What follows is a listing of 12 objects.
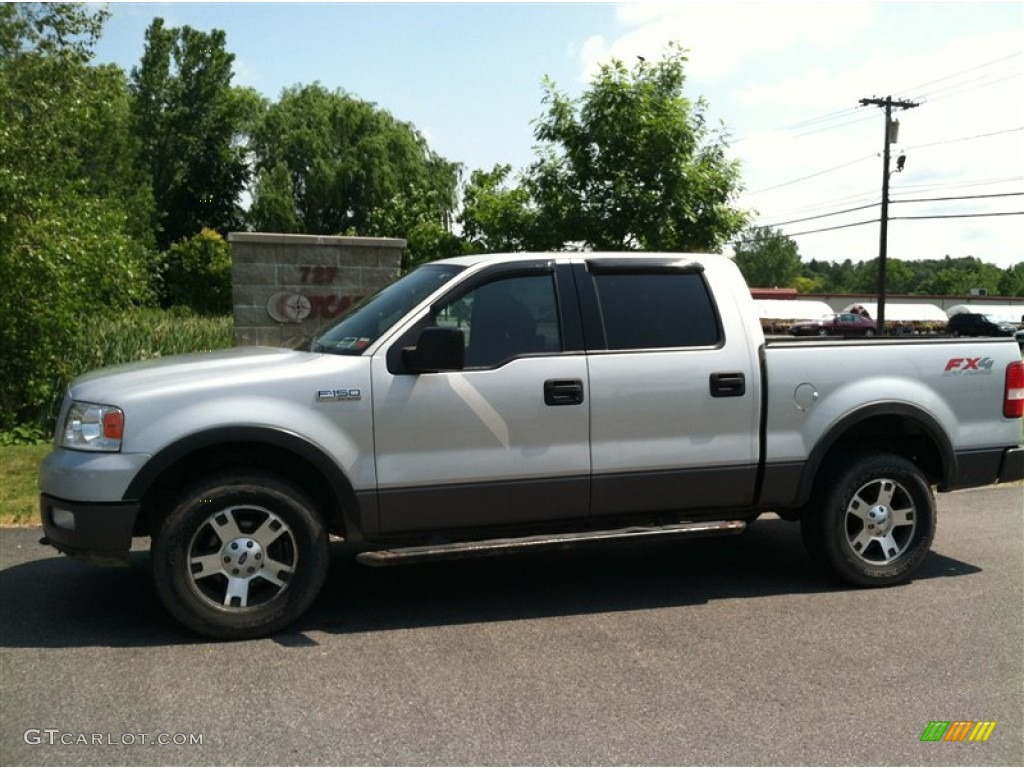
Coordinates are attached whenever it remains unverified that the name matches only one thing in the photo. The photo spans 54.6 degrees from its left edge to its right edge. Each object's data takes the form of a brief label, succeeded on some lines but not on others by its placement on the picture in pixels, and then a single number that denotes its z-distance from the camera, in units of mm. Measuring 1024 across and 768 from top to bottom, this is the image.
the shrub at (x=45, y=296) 10539
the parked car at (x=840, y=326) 54031
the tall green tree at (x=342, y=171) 41344
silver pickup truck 4965
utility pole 42094
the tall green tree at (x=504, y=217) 14070
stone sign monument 11125
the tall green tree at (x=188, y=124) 51844
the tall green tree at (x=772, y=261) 142250
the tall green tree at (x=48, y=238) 10570
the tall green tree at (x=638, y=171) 12570
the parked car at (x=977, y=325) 51097
